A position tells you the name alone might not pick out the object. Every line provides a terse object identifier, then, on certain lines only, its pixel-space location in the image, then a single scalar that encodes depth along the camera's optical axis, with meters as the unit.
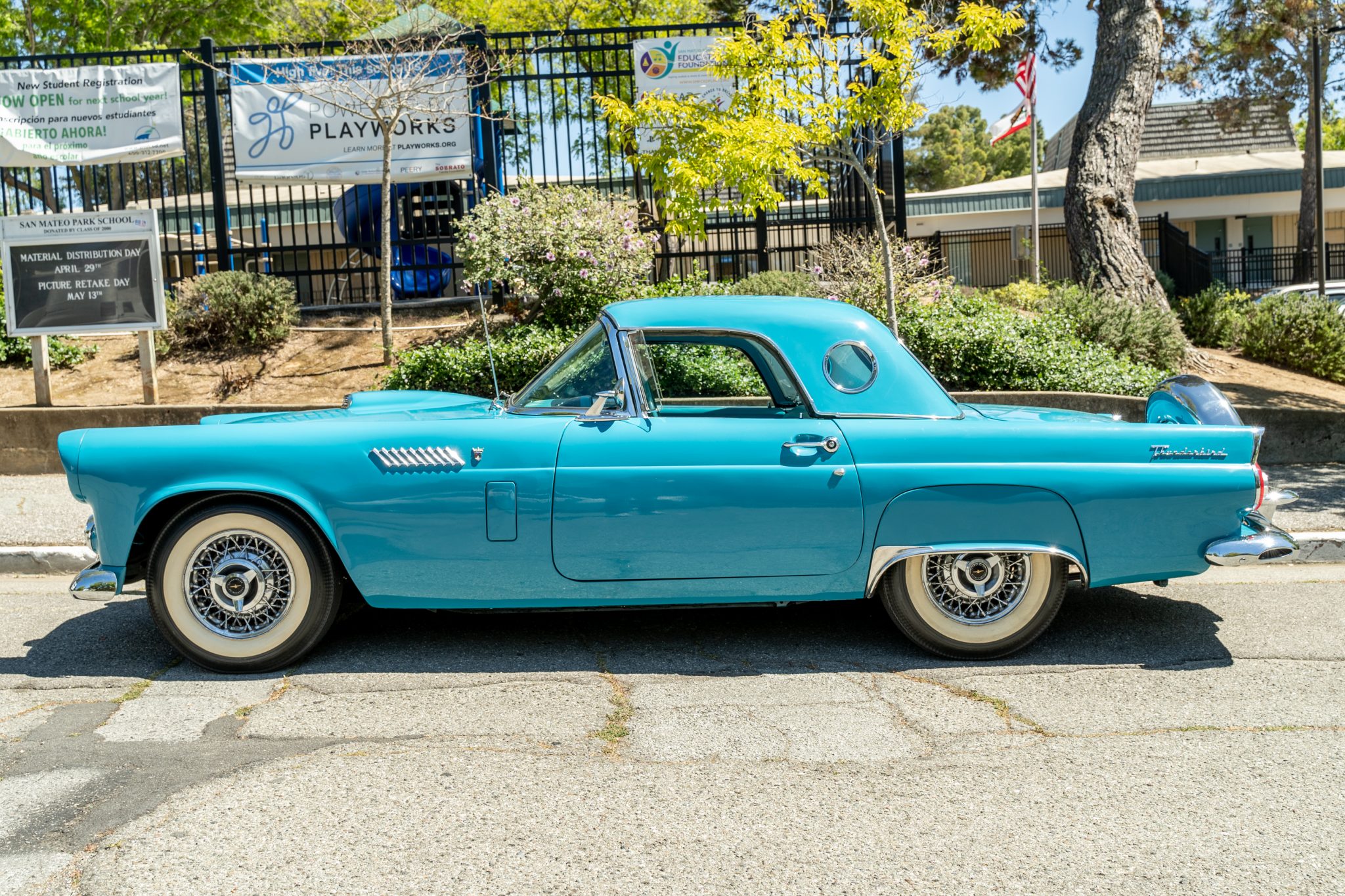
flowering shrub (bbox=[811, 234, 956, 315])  11.02
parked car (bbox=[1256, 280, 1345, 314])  19.02
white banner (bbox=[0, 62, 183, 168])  12.02
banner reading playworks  11.92
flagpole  19.97
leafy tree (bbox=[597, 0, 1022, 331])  9.17
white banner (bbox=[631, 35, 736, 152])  12.24
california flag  21.06
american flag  19.08
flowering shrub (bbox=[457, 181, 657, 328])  10.76
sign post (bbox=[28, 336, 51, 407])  9.96
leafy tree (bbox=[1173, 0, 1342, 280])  25.84
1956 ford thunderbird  4.52
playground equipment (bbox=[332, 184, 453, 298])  12.92
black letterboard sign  10.02
